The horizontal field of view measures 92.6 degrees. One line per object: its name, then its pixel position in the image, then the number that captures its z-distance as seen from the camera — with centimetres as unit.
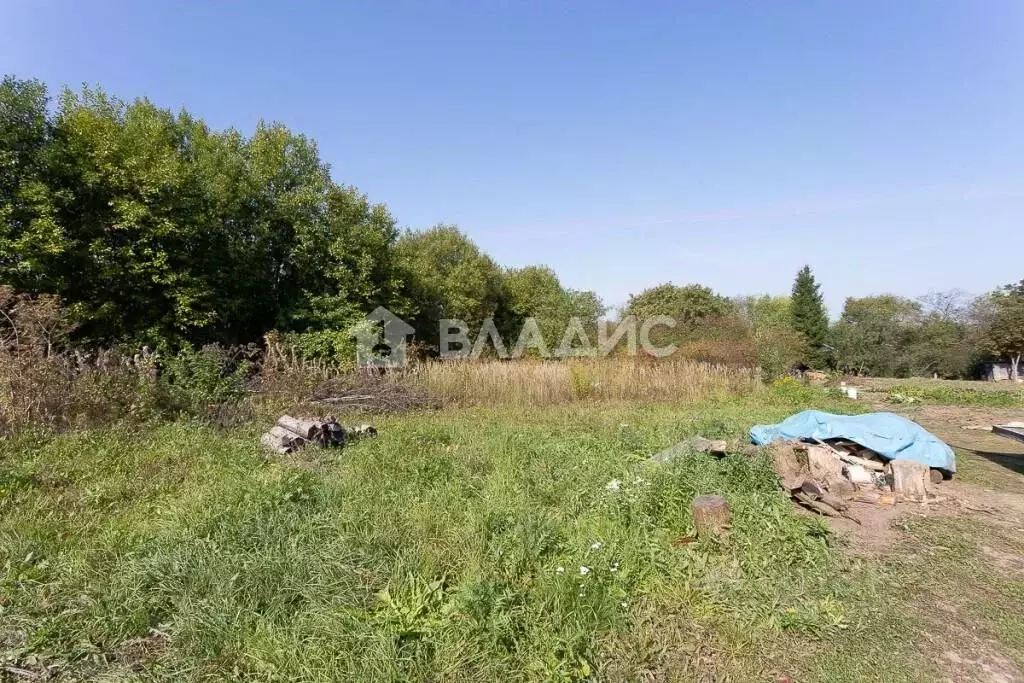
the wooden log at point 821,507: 356
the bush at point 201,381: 643
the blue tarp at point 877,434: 459
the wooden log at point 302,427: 530
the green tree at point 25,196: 739
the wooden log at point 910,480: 396
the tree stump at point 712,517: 289
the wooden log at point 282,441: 509
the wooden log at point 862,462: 454
